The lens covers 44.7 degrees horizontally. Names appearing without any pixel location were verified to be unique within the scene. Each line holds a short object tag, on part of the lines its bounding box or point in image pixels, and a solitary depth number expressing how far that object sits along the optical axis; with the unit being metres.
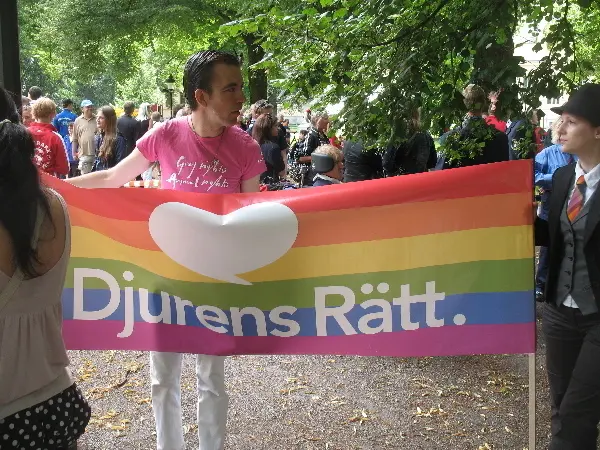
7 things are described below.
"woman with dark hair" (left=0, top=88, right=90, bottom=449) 2.26
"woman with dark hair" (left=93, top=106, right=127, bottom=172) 10.95
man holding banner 3.51
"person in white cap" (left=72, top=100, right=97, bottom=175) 13.60
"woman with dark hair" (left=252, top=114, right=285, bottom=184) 10.48
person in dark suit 3.35
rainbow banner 3.55
